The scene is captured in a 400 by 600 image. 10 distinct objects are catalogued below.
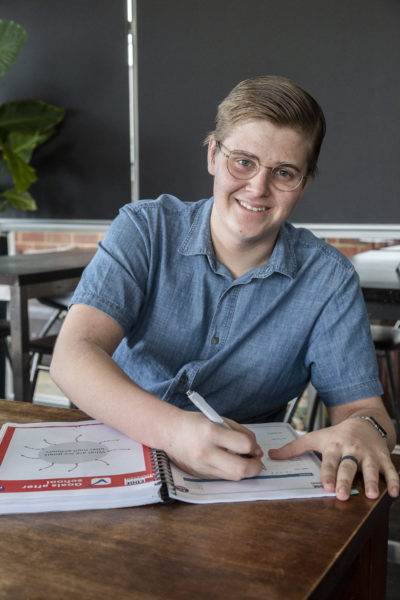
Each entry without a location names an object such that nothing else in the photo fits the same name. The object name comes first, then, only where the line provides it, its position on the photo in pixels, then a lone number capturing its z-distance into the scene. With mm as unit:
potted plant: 3381
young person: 1167
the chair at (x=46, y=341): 2525
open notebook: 727
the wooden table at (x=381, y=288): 2066
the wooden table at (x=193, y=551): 560
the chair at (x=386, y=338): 2389
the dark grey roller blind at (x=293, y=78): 2891
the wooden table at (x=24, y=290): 2316
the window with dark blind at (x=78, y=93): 3461
